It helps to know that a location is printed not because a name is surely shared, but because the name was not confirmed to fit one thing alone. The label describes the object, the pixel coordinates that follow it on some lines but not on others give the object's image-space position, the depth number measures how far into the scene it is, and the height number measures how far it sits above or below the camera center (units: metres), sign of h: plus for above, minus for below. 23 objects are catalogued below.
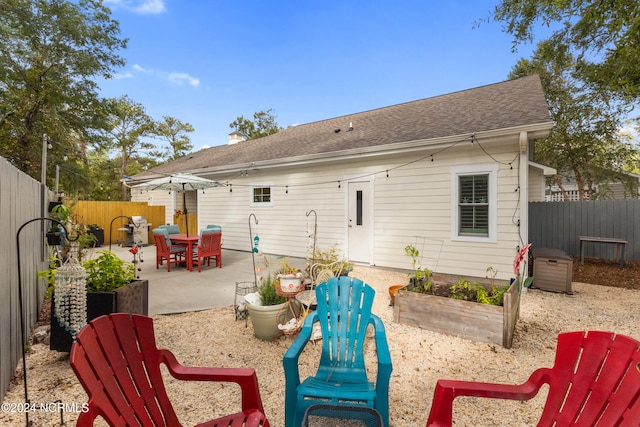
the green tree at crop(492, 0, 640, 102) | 3.78 +3.53
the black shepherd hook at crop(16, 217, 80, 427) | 2.01 -1.30
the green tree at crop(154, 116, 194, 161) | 23.70 +6.11
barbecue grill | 10.67 -0.64
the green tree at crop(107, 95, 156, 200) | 21.98 +5.92
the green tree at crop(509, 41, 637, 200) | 11.04 +2.97
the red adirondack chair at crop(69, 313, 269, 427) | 1.26 -0.79
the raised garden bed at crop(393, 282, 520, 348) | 3.16 -1.18
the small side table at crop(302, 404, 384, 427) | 1.53 -1.05
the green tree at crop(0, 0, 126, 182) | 10.66 +5.57
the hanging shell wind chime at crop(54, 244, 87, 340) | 2.11 -0.55
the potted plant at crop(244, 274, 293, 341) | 3.25 -1.11
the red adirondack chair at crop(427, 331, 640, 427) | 1.30 -0.82
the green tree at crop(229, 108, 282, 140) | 26.23 +7.76
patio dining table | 6.63 -0.70
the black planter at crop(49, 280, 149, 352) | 2.63 -0.88
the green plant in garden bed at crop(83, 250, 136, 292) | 2.87 -0.62
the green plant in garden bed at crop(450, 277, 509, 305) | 3.39 -0.97
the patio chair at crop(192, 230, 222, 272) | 6.60 -0.80
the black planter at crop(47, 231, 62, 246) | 2.69 -0.25
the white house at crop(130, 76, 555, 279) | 5.57 +0.68
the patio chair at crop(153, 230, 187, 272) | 6.49 -0.84
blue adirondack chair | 1.76 -1.01
